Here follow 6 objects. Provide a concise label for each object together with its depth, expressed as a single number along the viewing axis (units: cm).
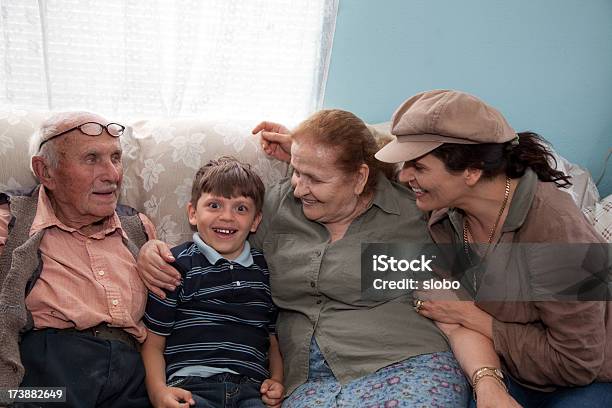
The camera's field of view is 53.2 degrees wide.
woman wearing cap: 155
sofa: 195
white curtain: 235
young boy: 173
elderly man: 162
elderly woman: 171
